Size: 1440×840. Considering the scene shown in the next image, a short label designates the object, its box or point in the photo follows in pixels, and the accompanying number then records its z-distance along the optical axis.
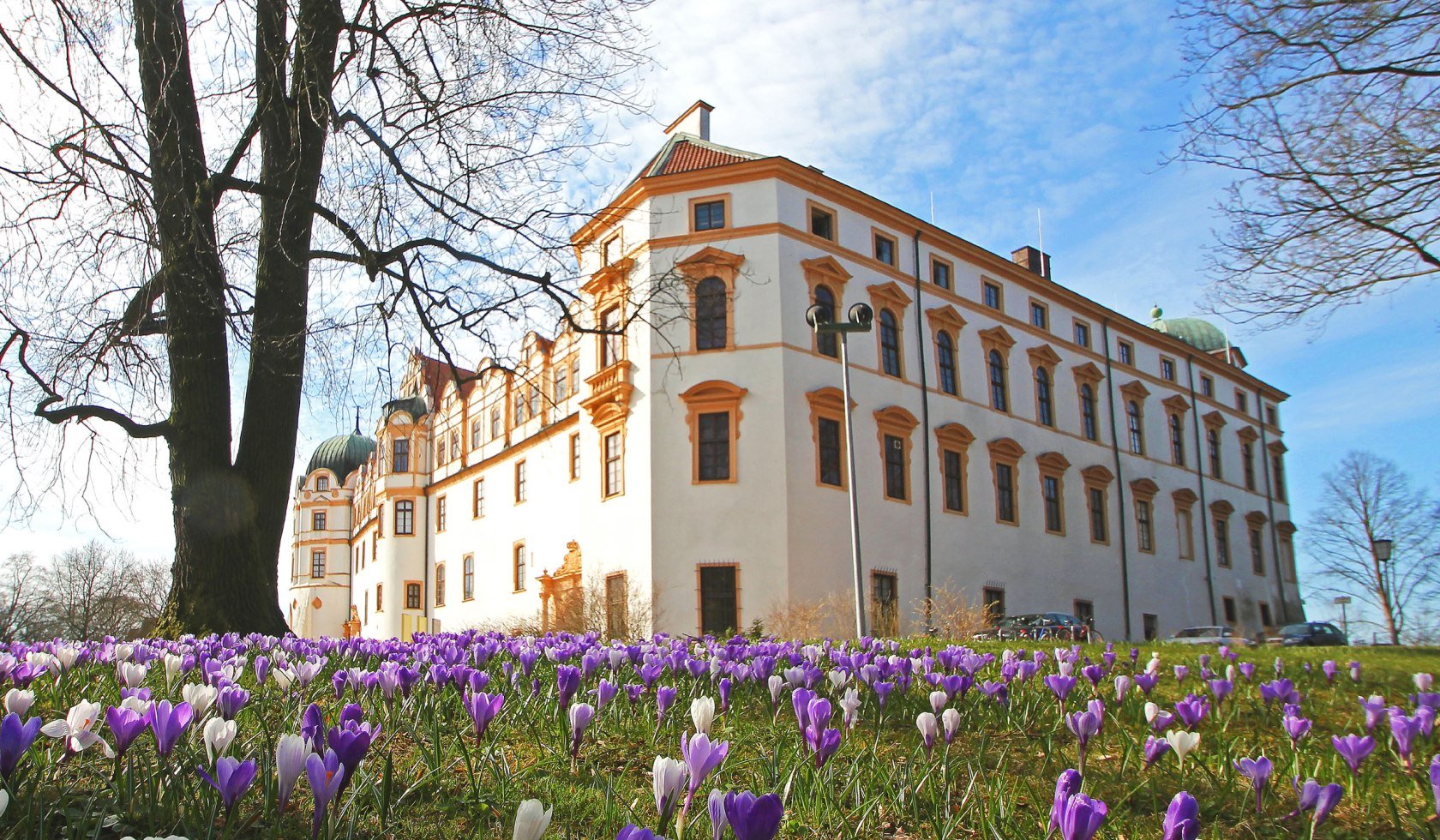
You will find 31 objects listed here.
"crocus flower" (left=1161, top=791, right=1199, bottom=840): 1.80
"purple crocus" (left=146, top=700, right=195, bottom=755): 2.32
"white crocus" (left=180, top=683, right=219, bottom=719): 2.76
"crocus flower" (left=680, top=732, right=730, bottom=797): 2.04
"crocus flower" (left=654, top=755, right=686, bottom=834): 1.87
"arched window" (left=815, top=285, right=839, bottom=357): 32.16
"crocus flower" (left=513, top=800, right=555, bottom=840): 1.53
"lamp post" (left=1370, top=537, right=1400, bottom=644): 28.44
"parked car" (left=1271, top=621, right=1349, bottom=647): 33.59
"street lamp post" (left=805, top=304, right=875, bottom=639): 18.25
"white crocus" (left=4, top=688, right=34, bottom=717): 2.65
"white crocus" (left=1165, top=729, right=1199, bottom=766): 2.64
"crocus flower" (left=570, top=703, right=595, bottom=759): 2.81
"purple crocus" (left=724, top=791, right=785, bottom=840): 1.52
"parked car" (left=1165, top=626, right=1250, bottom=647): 32.46
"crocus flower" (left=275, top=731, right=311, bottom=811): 1.92
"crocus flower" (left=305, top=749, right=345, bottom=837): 1.82
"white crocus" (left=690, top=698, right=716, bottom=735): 2.64
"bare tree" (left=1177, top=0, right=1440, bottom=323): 10.58
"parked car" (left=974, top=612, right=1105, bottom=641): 24.31
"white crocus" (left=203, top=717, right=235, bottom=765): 2.17
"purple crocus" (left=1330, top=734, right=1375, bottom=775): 2.90
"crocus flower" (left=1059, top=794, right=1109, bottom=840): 1.73
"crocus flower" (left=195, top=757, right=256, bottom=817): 1.91
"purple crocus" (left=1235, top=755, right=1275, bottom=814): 2.54
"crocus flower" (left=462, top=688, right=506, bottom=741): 2.85
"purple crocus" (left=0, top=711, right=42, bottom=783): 2.10
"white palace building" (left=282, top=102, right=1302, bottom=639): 30.08
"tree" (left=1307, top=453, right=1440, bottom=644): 48.94
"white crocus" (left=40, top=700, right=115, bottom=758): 2.38
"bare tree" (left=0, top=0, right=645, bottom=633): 8.09
